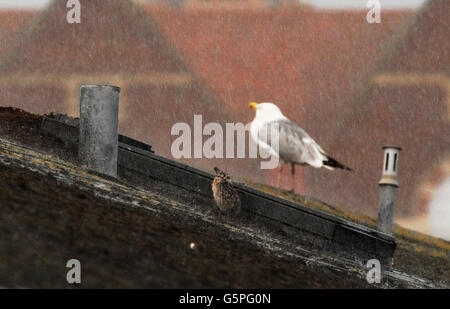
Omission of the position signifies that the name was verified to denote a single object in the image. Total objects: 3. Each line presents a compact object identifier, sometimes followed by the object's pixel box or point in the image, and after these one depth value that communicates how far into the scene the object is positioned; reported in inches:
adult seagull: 618.5
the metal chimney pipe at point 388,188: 496.7
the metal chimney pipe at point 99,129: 334.3
